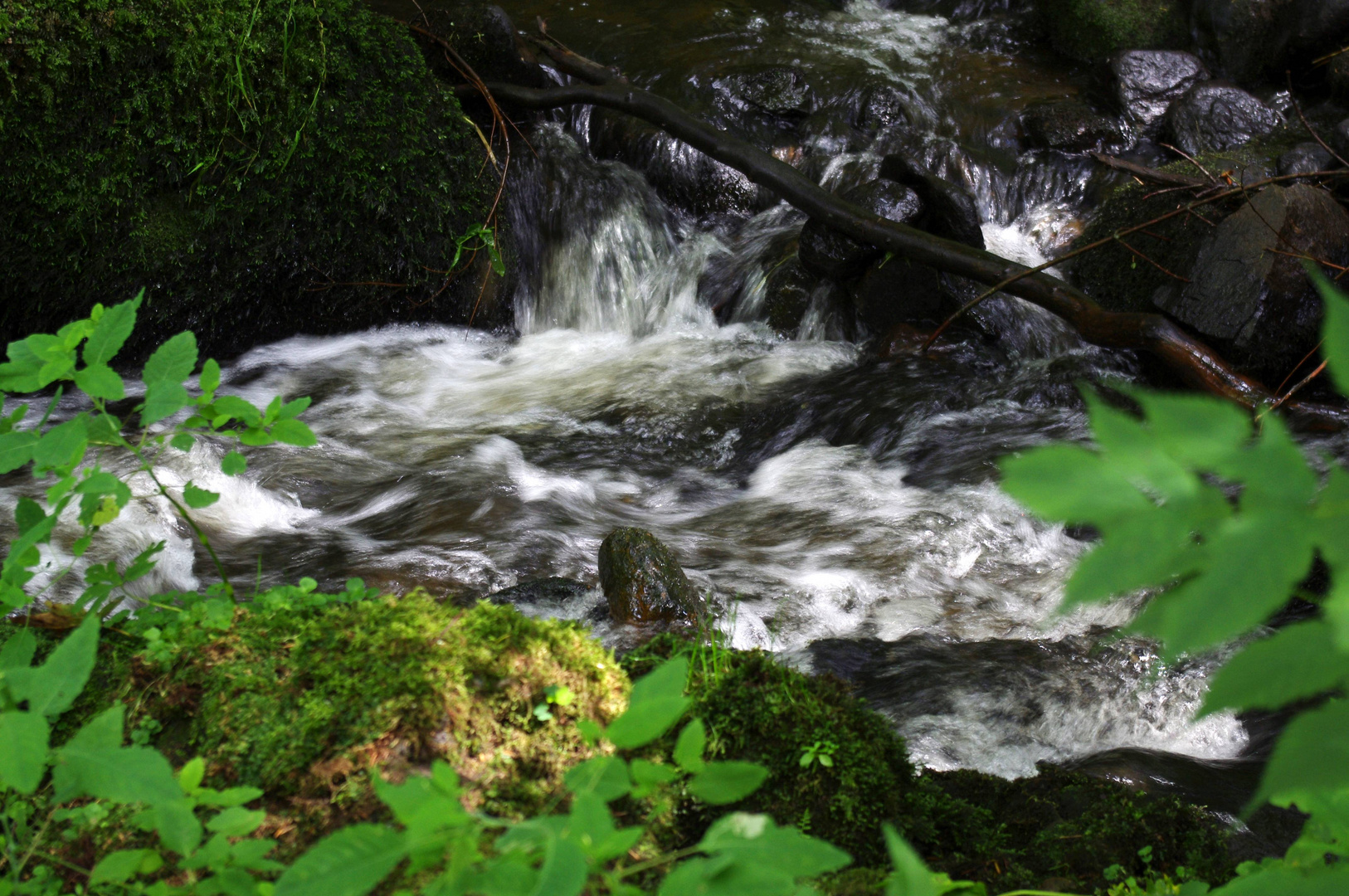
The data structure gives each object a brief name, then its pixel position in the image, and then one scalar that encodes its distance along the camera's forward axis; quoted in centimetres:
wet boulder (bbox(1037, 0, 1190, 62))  912
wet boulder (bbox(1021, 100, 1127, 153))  796
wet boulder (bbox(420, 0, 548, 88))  689
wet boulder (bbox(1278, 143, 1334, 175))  678
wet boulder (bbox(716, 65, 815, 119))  821
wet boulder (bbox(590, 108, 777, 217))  762
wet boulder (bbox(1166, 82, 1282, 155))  775
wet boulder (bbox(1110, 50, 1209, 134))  828
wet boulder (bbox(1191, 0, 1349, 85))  812
